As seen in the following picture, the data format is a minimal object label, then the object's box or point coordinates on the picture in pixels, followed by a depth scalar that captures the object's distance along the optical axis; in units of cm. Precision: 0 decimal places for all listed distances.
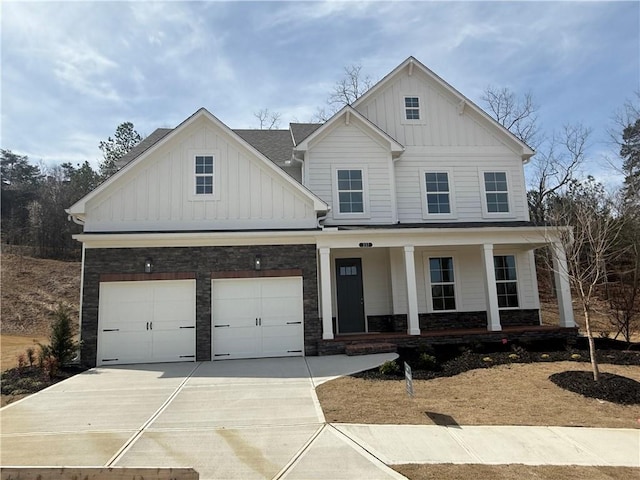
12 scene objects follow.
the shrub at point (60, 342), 1002
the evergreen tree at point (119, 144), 3506
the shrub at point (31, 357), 1017
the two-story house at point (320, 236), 1127
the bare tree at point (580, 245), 789
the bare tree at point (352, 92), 2880
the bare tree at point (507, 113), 2892
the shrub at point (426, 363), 927
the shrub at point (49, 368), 929
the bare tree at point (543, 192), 2802
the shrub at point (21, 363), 996
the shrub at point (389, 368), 878
